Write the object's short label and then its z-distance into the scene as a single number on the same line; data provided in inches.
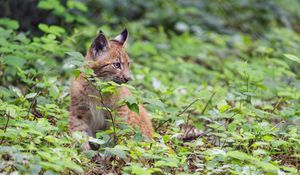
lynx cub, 550.6
